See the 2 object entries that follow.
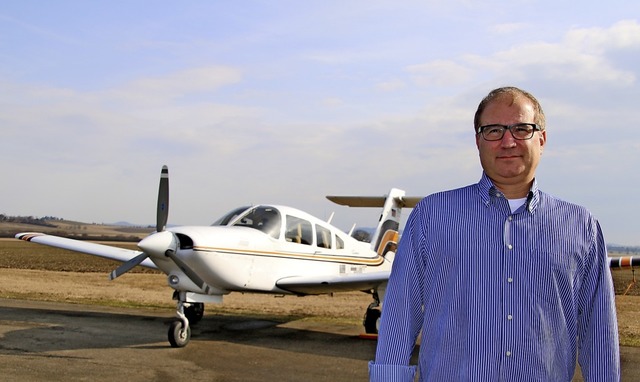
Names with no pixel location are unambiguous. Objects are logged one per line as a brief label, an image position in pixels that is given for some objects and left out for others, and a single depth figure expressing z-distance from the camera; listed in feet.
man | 7.42
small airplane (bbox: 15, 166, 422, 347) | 34.17
